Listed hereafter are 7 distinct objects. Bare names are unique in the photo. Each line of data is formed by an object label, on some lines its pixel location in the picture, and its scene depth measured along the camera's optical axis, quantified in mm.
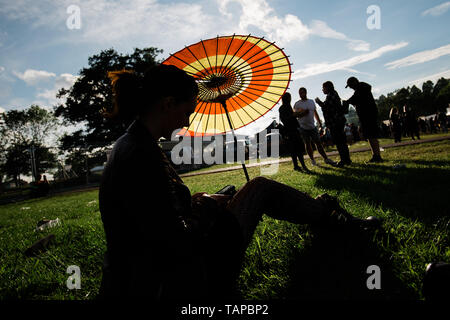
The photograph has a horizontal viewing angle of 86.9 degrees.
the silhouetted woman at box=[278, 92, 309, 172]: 6359
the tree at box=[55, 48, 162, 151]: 31812
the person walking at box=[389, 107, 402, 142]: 12145
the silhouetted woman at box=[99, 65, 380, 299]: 1018
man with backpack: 5688
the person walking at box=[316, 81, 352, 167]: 5981
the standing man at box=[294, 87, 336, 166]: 6695
